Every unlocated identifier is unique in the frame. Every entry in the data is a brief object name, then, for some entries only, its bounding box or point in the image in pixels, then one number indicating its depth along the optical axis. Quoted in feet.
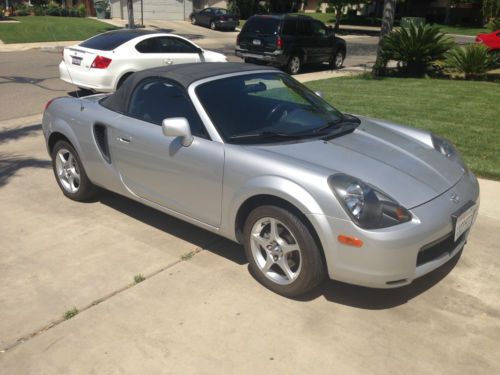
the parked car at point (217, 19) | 113.91
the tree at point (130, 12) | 86.20
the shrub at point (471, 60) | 45.73
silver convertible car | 10.72
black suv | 51.11
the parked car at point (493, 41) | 58.44
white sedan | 33.78
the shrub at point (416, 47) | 48.26
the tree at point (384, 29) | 49.52
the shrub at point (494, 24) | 66.85
